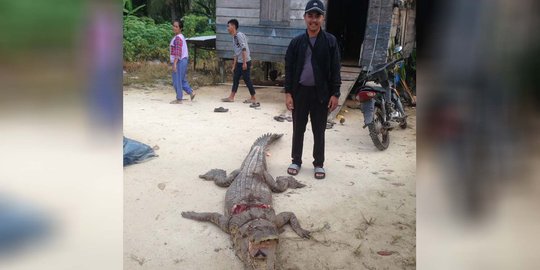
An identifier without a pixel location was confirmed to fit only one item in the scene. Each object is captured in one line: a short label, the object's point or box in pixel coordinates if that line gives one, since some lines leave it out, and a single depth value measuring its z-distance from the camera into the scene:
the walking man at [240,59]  7.22
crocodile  2.30
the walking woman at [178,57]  7.05
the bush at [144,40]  11.59
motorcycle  4.79
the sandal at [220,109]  6.76
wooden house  7.20
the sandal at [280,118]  6.38
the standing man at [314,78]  3.66
